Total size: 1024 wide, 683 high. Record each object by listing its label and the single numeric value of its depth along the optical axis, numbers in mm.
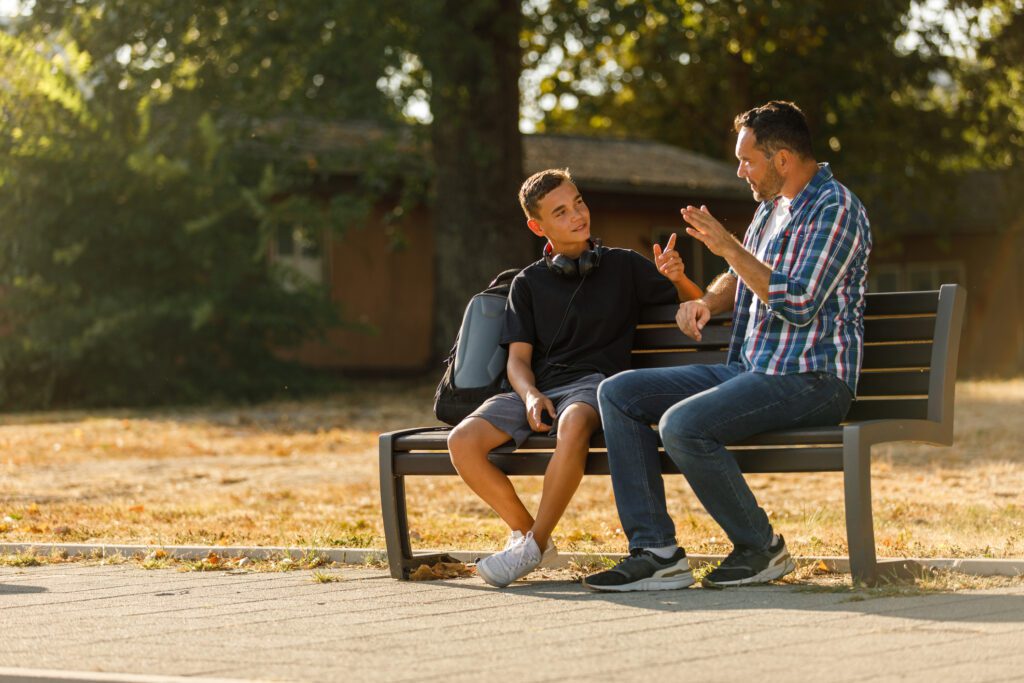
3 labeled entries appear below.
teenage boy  10330
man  9520
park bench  9362
